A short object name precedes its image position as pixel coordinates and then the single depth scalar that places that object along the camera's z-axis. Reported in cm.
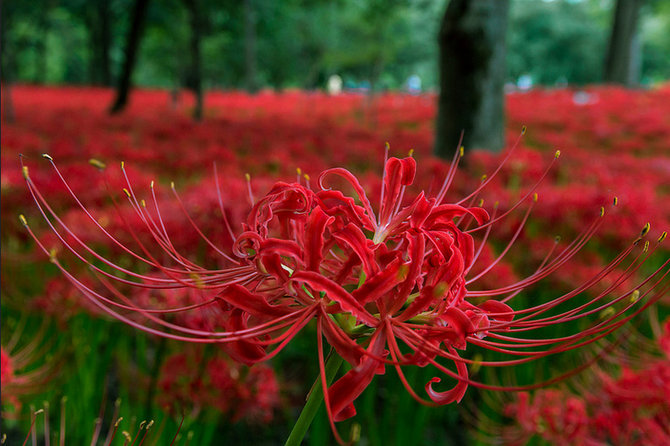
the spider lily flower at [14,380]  123
